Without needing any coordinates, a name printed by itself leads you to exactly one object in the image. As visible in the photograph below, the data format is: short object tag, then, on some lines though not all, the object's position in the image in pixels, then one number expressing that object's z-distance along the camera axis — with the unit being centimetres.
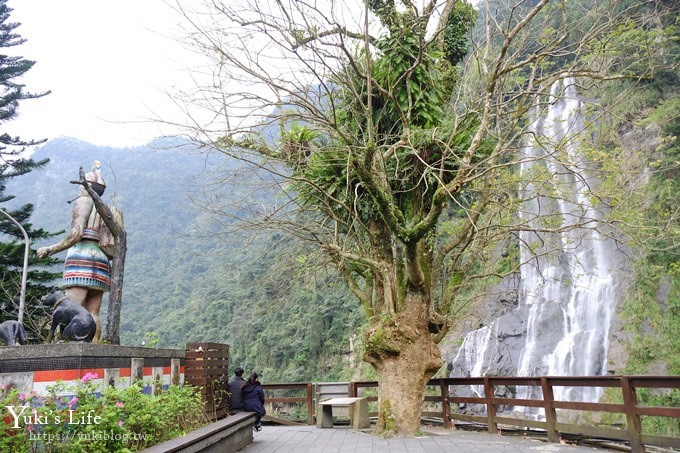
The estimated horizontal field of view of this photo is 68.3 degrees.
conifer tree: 1678
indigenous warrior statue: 612
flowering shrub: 353
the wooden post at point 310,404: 1113
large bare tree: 698
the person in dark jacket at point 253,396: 837
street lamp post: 788
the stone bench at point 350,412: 960
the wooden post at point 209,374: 720
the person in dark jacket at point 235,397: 835
